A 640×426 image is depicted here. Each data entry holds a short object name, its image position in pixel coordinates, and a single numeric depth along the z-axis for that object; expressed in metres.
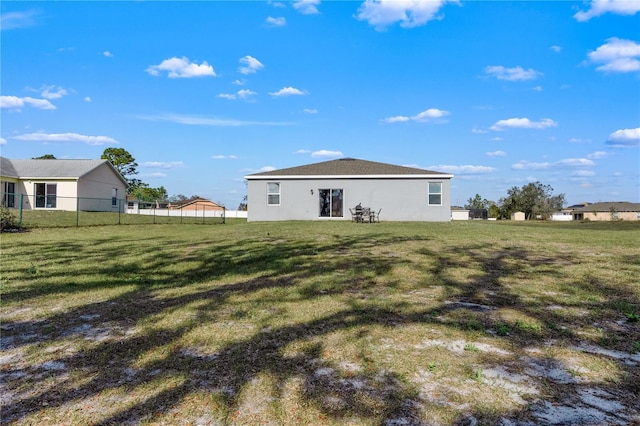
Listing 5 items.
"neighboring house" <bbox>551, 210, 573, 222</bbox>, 63.66
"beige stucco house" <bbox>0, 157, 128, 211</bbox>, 27.38
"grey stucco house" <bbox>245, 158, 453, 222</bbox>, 20.56
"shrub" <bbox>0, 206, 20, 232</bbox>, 12.51
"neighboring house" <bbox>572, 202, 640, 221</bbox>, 65.12
